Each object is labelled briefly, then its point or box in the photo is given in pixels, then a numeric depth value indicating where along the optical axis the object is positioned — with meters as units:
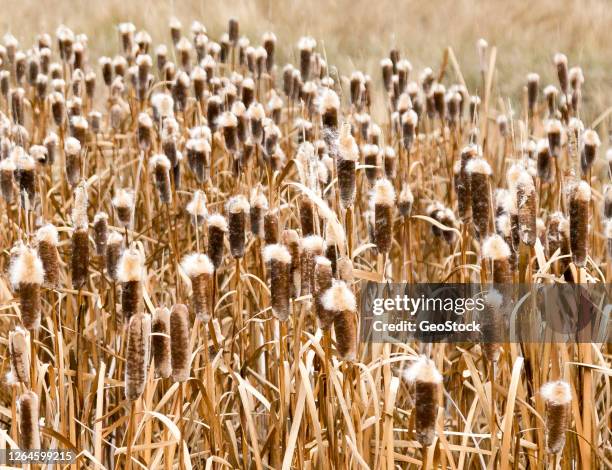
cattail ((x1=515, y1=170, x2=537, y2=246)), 3.41
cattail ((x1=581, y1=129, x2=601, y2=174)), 4.18
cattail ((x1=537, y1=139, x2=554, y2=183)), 4.12
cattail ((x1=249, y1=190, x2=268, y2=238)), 3.78
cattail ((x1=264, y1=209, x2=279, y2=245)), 3.51
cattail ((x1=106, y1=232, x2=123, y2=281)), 3.62
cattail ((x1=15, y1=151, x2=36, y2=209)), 3.86
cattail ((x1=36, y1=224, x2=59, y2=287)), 3.33
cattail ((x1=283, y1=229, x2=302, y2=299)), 3.42
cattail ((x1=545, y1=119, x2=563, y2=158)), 4.29
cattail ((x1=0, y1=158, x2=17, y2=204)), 4.02
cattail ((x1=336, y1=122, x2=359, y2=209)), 3.38
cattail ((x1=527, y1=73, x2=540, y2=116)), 5.81
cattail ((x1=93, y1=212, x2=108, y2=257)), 3.78
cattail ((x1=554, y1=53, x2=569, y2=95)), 5.16
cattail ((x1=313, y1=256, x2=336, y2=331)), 3.21
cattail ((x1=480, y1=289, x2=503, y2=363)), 3.26
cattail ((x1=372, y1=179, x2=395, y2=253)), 3.43
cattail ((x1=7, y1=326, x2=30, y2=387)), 3.21
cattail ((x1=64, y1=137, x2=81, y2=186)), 4.15
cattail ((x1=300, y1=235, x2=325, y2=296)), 3.31
